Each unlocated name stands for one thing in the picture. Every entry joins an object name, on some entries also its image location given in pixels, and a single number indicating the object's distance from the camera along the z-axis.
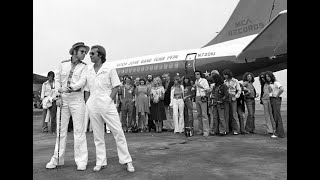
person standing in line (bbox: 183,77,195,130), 8.16
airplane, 12.73
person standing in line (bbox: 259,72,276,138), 7.61
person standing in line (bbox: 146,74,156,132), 9.20
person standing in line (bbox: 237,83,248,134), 7.94
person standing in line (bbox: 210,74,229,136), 7.55
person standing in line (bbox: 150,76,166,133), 8.84
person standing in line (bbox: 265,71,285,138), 7.02
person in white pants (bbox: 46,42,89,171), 4.39
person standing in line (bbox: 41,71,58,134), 9.14
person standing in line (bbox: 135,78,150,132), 8.83
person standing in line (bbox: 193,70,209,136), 7.60
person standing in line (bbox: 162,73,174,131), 9.22
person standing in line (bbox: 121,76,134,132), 9.10
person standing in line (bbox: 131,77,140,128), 9.12
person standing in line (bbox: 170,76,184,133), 8.42
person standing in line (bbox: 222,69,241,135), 7.72
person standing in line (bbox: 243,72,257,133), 7.99
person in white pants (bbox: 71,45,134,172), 4.26
